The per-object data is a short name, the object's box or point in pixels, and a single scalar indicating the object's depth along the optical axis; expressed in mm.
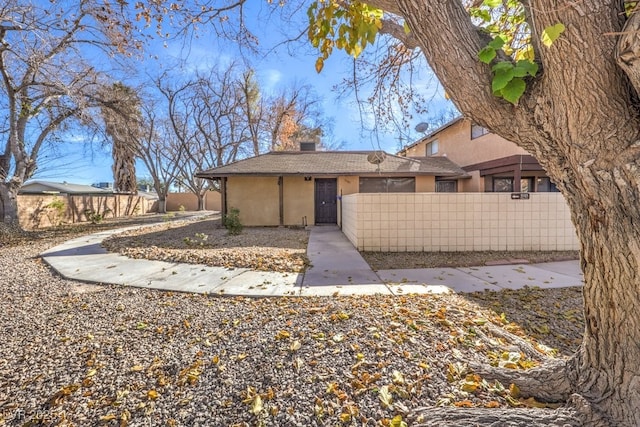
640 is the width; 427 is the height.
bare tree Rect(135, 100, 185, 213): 24820
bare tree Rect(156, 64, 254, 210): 23781
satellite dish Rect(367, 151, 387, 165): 11722
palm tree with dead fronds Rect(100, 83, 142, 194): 12859
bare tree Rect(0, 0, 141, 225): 8805
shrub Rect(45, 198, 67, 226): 14314
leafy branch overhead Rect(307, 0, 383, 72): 2467
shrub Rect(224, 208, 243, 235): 10523
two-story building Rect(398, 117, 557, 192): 11023
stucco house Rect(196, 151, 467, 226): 13000
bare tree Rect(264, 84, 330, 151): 25844
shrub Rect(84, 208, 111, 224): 15367
